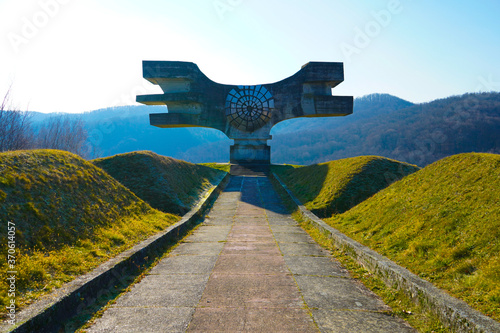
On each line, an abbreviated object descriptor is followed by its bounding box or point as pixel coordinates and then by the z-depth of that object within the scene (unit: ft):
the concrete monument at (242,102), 111.86
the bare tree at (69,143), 192.18
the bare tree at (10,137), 104.32
